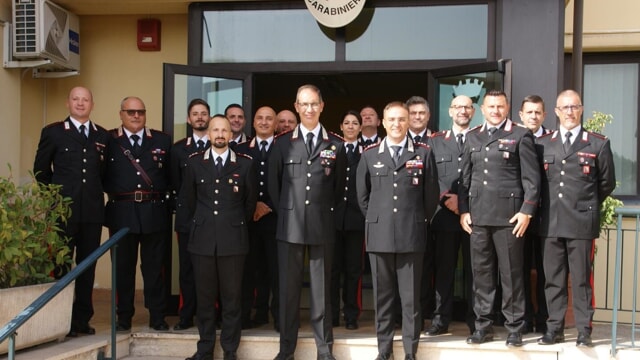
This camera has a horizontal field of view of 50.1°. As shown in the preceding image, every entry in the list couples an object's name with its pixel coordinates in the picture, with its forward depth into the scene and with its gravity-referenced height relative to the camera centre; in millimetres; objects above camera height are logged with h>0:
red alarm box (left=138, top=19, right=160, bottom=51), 6910 +1272
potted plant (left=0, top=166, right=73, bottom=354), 4188 -632
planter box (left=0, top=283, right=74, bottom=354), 4168 -998
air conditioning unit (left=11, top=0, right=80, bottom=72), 6184 +1150
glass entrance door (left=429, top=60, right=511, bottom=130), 5590 +671
